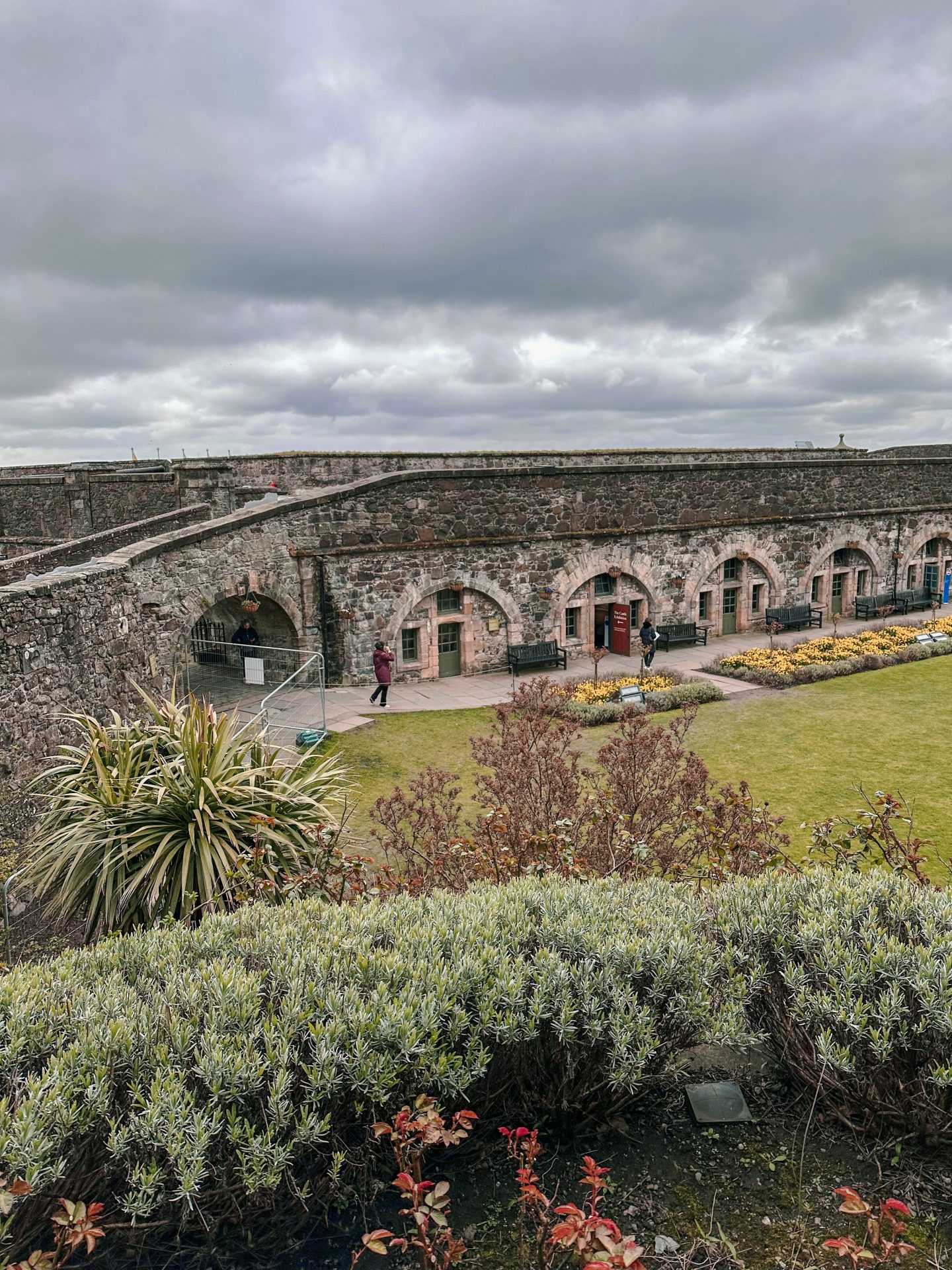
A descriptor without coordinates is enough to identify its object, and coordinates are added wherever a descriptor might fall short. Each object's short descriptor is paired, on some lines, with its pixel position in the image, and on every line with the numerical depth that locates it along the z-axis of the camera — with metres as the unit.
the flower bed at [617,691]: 15.20
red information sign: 21.58
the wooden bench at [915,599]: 27.38
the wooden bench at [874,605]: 26.61
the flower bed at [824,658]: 18.31
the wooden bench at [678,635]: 22.27
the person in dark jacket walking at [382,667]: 15.84
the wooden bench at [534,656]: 19.58
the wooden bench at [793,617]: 24.55
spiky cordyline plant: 6.64
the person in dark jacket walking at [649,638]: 19.75
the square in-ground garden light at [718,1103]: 3.71
